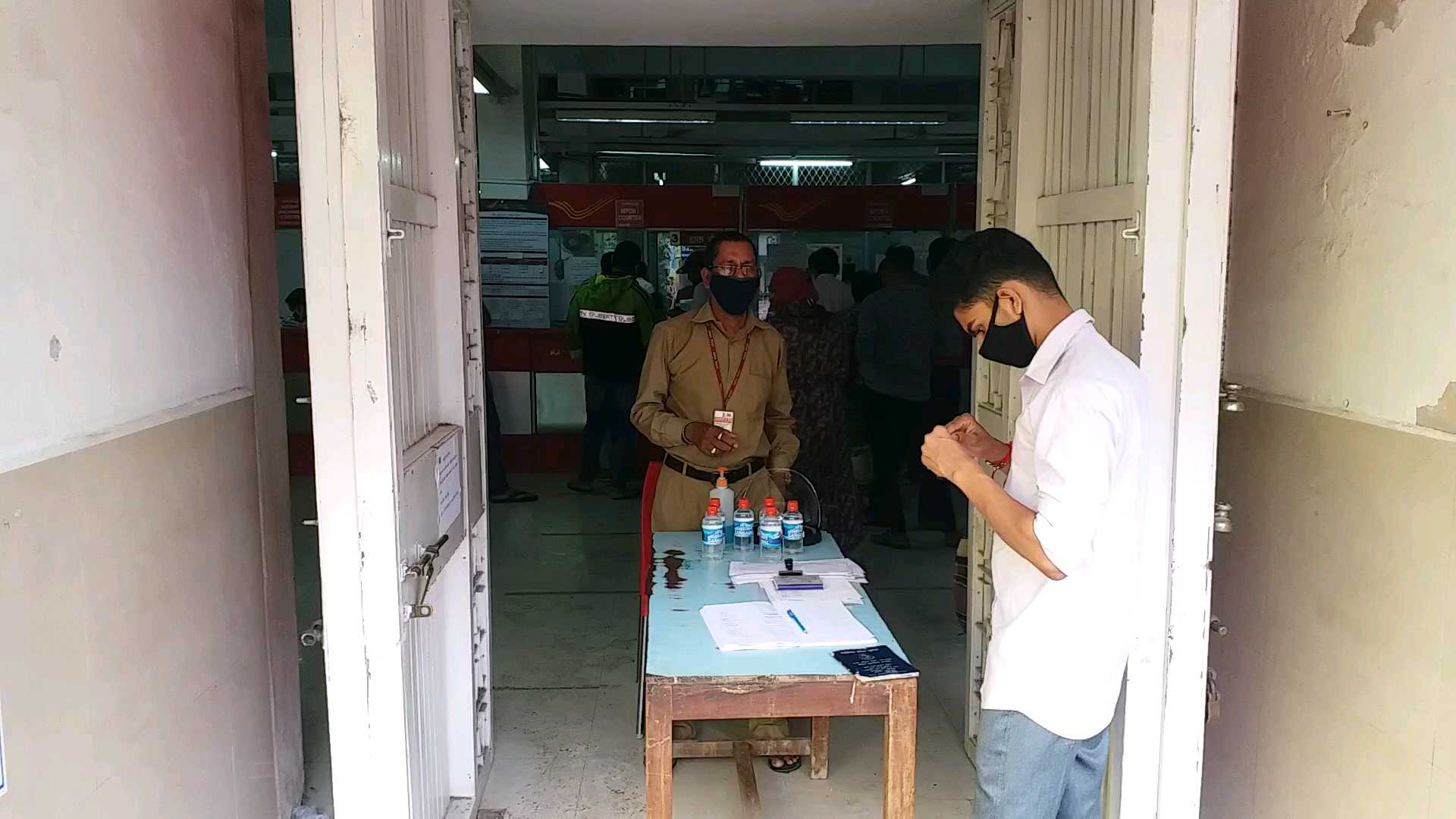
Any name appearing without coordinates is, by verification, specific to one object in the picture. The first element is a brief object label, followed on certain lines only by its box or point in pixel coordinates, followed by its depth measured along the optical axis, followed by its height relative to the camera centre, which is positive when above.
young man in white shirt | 1.73 -0.38
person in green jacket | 6.98 -0.21
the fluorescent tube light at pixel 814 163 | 11.85 +1.61
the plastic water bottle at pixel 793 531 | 2.97 -0.66
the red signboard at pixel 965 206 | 8.98 +0.84
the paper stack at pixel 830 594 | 2.54 -0.73
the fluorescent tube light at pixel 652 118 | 9.51 +1.72
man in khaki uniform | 3.39 -0.30
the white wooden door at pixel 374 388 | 1.76 -0.16
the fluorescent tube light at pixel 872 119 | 9.55 +1.71
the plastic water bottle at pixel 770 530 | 2.89 -0.64
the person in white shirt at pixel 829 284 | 6.66 +0.11
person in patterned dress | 5.12 -0.44
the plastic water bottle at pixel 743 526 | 2.99 -0.65
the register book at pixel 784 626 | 2.24 -0.74
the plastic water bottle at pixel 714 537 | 2.92 -0.67
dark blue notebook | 2.09 -0.75
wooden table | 2.08 -0.80
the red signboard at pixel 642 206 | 8.78 +0.83
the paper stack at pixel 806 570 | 2.72 -0.72
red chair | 2.95 -0.75
